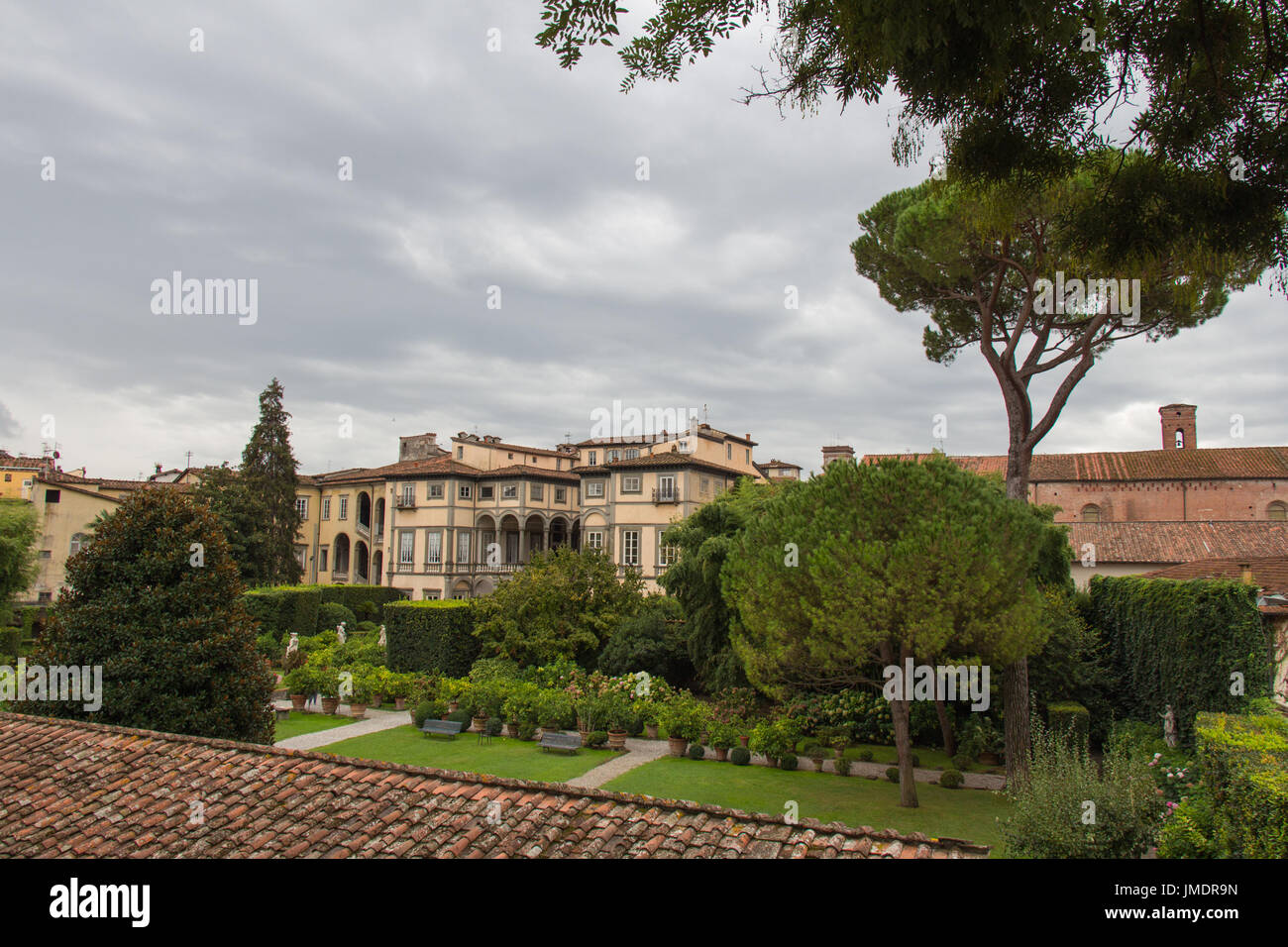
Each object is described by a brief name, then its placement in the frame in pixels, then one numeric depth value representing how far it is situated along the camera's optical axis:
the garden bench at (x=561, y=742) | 18.83
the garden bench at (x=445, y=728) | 20.66
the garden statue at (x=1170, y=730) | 14.94
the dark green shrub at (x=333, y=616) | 38.66
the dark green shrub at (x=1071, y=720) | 16.64
